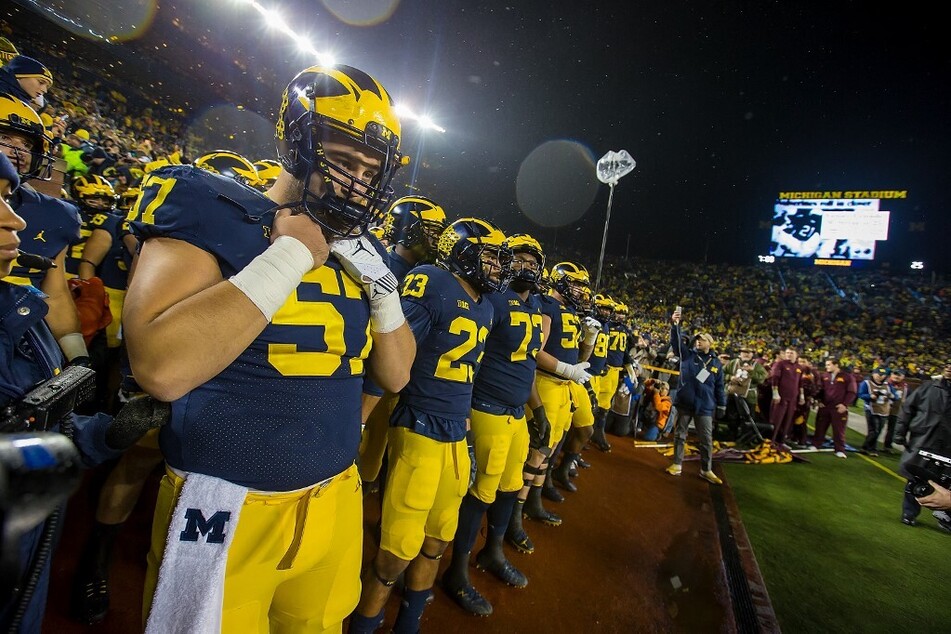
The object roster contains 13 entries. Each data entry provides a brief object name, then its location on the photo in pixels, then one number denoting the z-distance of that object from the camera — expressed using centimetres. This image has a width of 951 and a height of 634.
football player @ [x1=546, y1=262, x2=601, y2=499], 543
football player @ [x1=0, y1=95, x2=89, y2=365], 209
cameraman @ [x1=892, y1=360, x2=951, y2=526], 532
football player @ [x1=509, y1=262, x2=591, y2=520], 464
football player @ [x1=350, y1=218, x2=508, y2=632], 251
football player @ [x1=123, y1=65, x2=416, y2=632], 117
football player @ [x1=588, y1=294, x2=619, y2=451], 706
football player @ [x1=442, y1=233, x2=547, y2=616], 328
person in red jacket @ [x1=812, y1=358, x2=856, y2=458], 980
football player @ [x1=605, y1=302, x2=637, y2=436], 775
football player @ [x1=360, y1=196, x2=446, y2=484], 382
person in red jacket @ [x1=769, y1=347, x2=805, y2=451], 971
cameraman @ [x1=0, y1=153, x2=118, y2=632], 132
